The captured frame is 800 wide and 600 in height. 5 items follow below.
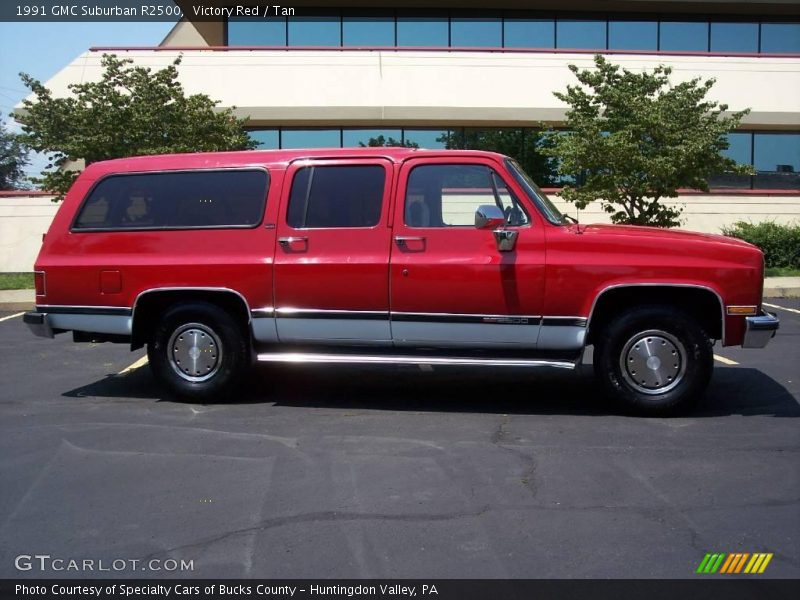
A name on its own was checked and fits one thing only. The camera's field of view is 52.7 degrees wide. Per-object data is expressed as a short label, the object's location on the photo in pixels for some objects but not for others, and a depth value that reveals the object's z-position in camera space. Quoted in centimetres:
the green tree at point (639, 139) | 1561
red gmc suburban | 641
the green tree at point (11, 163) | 3500
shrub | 1955
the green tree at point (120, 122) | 1648
